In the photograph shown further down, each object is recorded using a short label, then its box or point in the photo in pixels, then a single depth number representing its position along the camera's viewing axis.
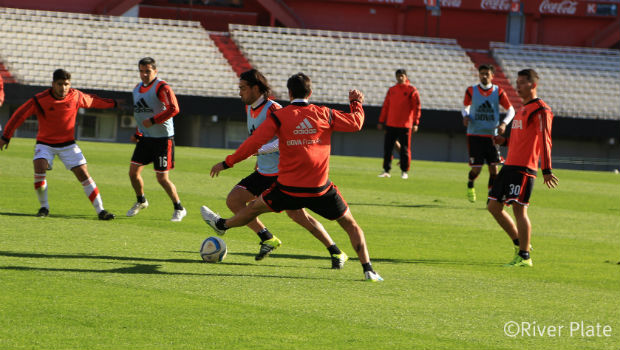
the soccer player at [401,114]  42.84
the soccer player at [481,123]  32.84
